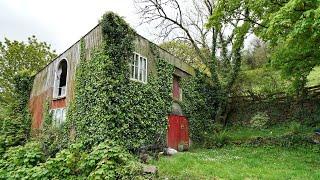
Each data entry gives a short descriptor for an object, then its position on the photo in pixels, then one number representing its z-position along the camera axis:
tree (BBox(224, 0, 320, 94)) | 6.21
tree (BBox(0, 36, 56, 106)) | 22.62
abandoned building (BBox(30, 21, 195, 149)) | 9.75
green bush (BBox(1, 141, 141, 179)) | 6.21
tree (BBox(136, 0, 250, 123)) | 14.44
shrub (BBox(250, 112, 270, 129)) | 13.54
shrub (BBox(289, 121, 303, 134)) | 11.53
